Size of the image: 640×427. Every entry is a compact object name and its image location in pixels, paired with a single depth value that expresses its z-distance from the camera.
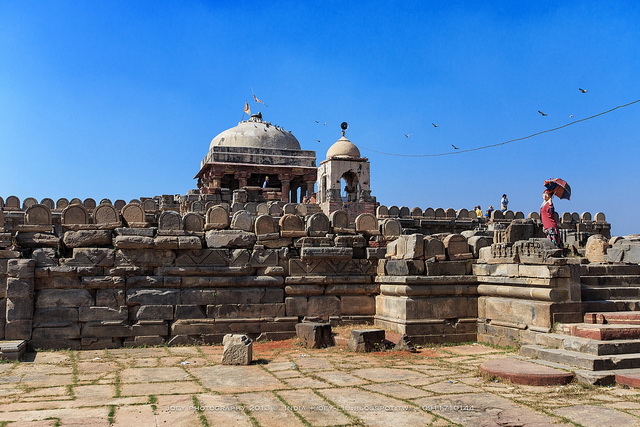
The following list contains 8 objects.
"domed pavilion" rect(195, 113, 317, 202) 32.03
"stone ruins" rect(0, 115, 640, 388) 8.30
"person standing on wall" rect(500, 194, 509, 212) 26.28
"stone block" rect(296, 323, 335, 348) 8.60
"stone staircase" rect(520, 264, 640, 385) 6.42
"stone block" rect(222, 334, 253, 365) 7.47
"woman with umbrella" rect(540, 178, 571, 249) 11.79
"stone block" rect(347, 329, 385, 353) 8.20
